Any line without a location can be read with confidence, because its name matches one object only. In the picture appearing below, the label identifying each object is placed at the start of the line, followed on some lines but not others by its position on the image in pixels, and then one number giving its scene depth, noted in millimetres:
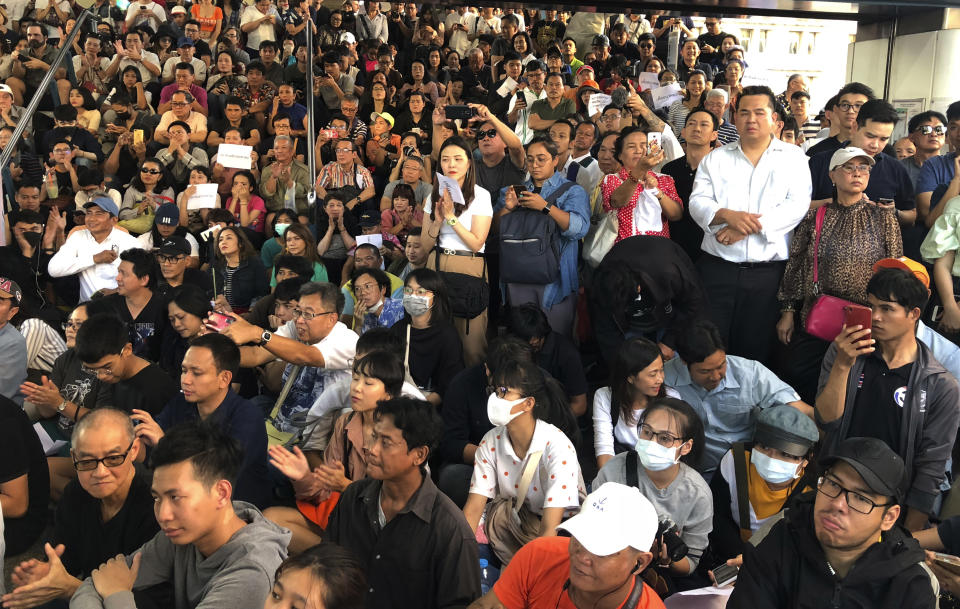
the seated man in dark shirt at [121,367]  4297
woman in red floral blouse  5281
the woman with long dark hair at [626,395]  4273
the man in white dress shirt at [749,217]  4883
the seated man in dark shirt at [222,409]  3764
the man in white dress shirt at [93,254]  6738
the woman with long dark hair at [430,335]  5043
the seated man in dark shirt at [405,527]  3027
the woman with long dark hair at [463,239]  5379
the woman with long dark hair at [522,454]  3648
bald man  3203
